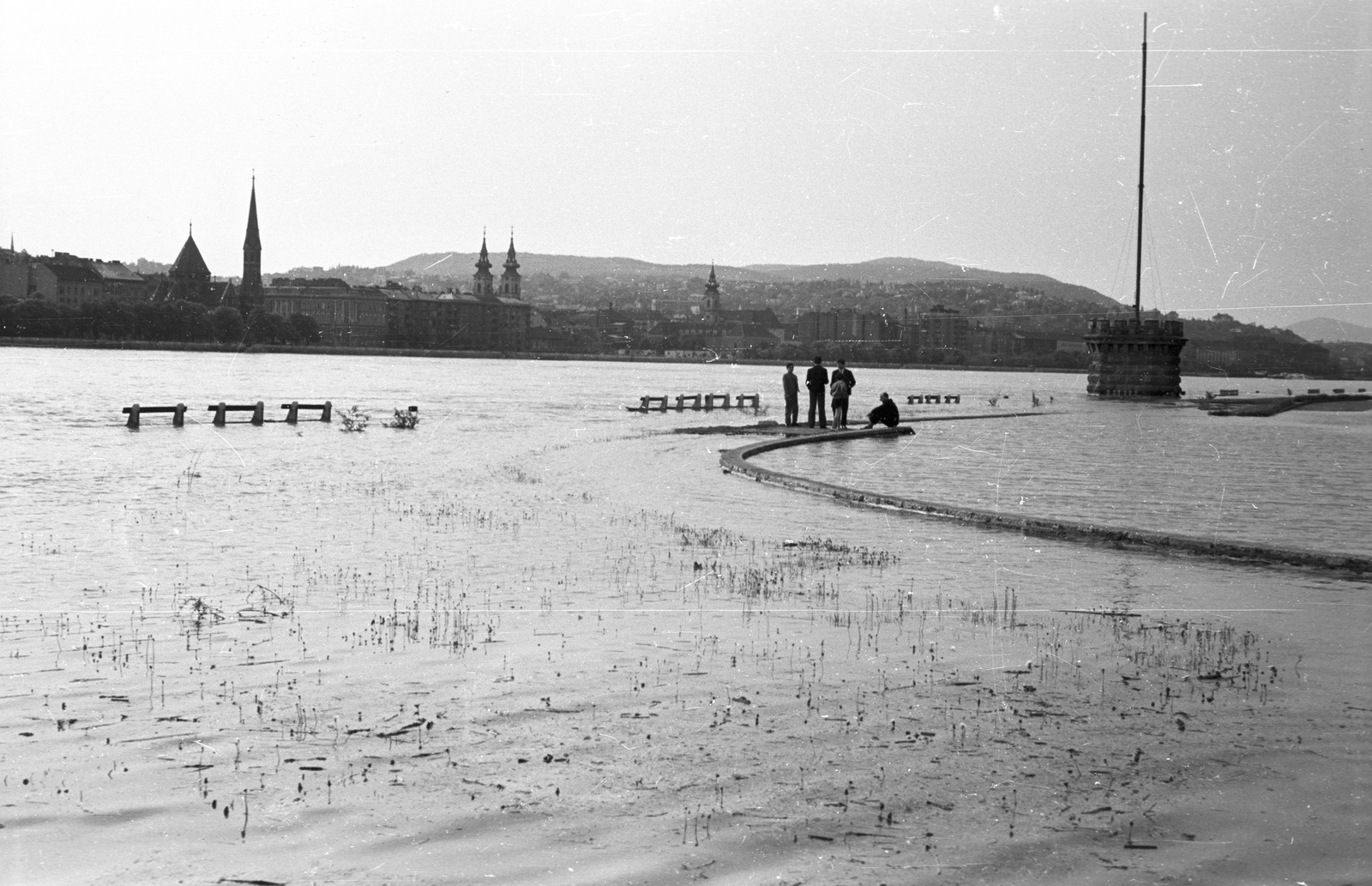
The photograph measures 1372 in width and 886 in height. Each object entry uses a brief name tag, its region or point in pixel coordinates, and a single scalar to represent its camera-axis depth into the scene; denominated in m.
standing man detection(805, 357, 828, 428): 39.44
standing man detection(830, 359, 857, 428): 39.22
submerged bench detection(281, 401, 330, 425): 44.56
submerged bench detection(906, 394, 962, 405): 80.88
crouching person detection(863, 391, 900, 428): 41.28
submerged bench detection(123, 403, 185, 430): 40.81
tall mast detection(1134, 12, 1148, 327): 88.69
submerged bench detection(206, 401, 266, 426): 42.48
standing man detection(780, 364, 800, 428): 39.63
